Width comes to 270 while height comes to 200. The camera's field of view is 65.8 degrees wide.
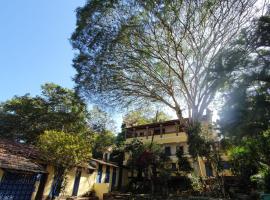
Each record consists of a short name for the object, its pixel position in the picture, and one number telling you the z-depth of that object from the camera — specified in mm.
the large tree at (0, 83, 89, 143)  22938
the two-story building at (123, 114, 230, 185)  23894
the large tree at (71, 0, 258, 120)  11898
